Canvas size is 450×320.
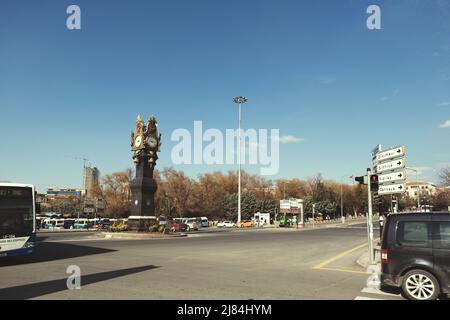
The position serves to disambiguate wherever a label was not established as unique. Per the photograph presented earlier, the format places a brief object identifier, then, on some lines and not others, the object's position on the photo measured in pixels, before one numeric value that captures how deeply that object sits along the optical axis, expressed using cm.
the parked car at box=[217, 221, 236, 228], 8066
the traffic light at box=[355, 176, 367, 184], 1582
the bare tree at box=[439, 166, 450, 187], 6236
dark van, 820
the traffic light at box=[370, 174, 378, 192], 1542
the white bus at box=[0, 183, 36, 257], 1370
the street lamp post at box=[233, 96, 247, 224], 7487
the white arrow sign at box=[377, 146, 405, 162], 1531
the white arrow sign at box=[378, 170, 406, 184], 1528
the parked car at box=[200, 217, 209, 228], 8138
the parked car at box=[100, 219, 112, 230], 5684
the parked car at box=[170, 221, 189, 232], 4844
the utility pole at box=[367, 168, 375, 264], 1488
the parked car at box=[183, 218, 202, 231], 5679
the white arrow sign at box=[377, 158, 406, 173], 1527
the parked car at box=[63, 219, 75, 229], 6887
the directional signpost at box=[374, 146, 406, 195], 1530
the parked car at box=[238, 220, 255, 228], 7684
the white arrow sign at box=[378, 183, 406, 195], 1534
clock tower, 3569
